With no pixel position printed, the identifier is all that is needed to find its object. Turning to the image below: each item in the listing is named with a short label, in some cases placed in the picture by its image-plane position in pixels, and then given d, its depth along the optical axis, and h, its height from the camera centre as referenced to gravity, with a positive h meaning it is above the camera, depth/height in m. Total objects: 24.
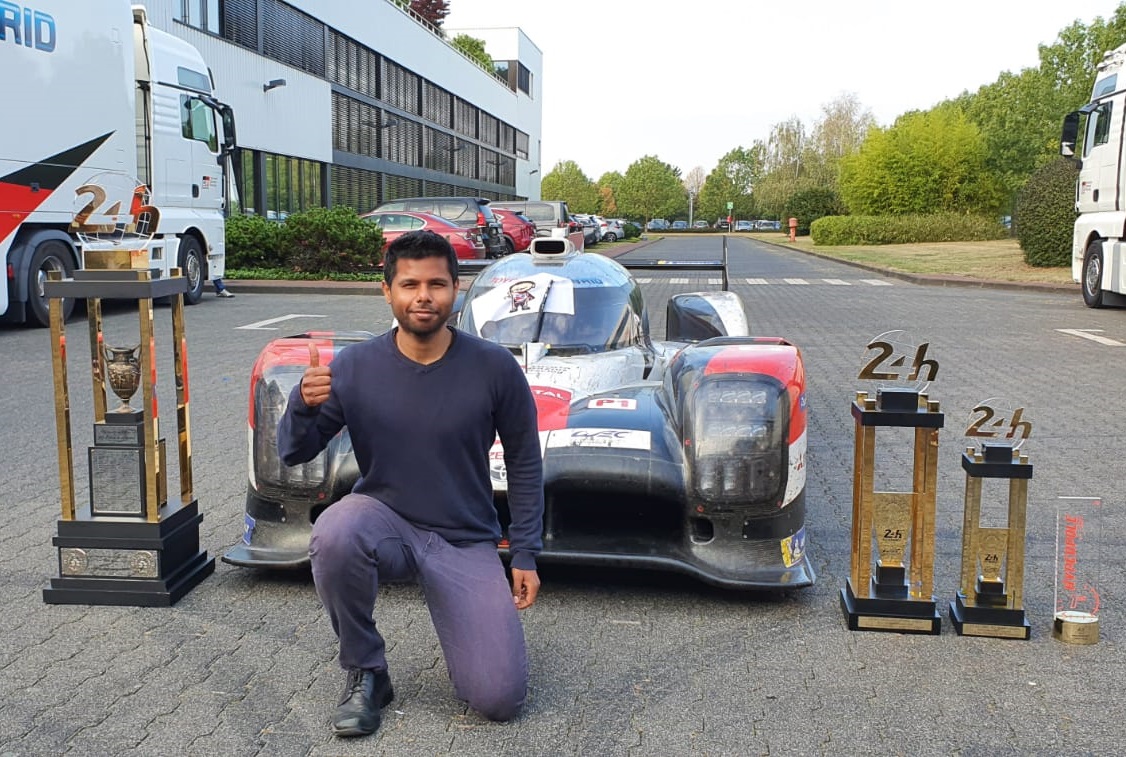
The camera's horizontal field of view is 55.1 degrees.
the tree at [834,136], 82.06 +7.55
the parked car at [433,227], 23.14 +0.12
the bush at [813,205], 69.19 +1.92
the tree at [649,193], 136.62 +5.26
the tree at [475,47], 76.56 +13.10
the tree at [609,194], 145.12 +5.51
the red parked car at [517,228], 30.70 +0.14
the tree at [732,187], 135.12 +6.09
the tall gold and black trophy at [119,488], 4.23 -1.02
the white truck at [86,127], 12.22 +1.33
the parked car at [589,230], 46.81 +0.17
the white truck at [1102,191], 16.61 +0.73
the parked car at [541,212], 34.83 +0.69
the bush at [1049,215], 26.33 +0.53
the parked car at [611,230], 62.88 +0.22
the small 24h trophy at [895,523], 4.04 -1.08
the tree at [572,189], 125.44 +5.16
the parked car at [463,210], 25.67 +0.54
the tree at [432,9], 92.19 +19.04
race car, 4.26 -0.95
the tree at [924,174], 53.34 +3.06
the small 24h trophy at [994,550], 3.97 -1.16
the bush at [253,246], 21.80 -0.29
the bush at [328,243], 21.39 -0.22
